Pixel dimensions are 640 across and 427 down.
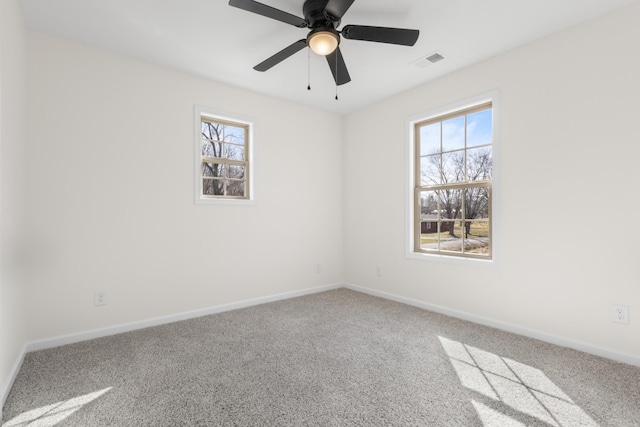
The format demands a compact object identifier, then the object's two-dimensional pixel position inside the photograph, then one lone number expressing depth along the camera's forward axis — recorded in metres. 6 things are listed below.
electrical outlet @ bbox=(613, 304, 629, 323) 2.29
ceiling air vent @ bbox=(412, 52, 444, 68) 2.95
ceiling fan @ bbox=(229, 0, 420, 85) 2.01
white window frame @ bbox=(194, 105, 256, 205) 3.38
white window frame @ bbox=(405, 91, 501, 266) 2.99
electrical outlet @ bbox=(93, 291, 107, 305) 2.80
